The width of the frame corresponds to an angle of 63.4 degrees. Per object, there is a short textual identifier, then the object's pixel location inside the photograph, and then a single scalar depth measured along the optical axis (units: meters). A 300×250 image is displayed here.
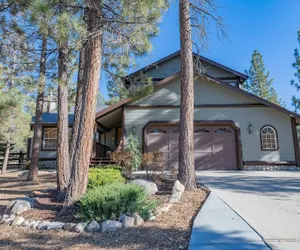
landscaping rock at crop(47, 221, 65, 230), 4.25
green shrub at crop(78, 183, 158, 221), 4.44
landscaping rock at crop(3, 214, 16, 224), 4.79
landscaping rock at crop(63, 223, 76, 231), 4.16
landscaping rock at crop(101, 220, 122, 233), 4.05
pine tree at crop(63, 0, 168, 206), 5.23
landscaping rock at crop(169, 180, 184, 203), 5.64
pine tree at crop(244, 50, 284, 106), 33.03
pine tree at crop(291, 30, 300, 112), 18.38
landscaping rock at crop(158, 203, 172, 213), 4.91
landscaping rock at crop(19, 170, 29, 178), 12.43
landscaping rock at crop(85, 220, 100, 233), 4.07
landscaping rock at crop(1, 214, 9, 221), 4.92
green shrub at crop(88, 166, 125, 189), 6.58
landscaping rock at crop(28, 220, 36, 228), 4.48
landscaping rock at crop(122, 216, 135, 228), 4.16
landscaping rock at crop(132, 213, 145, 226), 4.23
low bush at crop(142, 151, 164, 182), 8.55
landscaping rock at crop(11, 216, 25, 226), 4.61
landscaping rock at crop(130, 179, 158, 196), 6.46
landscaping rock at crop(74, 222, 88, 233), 4.05
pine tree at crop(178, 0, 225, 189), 6.91
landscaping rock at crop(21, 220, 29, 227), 4.53
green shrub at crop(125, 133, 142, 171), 11.56
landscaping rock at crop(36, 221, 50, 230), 4.31
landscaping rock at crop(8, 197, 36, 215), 5.14
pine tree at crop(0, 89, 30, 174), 9.71
